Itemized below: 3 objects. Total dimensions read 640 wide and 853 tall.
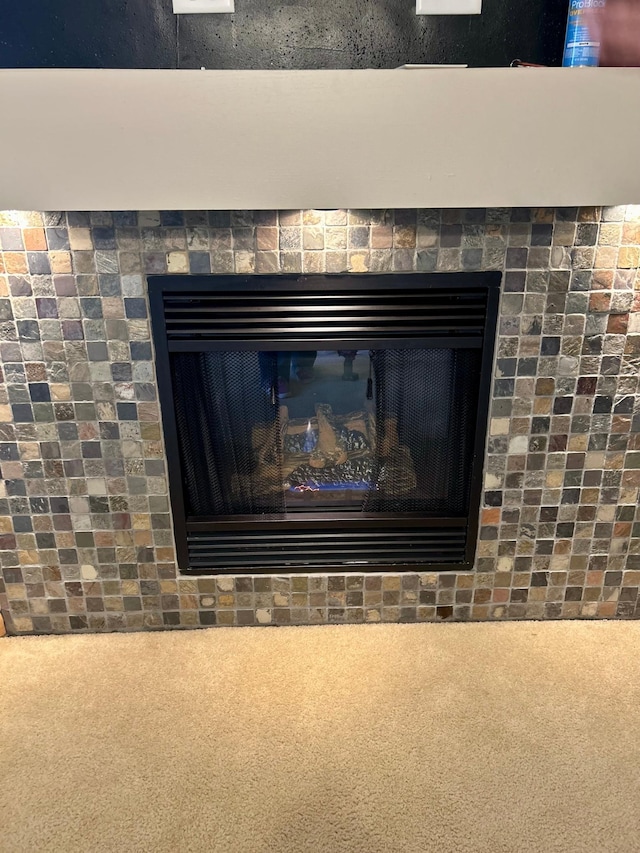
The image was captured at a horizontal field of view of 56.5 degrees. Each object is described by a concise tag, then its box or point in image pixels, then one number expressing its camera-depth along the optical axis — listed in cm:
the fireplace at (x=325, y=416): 145
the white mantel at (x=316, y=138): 98
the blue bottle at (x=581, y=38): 118
